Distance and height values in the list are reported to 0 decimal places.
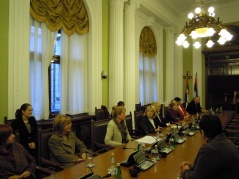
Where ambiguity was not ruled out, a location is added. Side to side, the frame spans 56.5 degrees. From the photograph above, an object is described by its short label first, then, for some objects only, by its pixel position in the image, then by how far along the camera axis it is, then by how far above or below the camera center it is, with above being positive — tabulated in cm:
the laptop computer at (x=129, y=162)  212 -63
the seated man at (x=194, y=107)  723 -38
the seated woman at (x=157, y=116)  465 -43
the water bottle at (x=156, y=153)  235 -61
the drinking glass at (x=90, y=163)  207 -65
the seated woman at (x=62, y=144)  262 -58
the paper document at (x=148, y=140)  309 -63
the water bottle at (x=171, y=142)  282 -59
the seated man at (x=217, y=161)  162 -48
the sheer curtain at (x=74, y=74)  514 +55
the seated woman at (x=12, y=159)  216 -62
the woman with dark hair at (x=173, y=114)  555 -46
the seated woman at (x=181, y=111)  624 -43
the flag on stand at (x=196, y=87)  990 +38
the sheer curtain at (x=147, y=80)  858 +65
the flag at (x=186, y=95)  1006 +3
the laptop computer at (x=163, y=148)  254 -61
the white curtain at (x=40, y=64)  447 +67
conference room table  193 -67
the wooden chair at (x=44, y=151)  252 -65
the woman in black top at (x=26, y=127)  345 -47
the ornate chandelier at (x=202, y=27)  498 +158
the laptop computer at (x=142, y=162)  207 -64
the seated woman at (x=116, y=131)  328 -53
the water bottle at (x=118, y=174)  177 -62
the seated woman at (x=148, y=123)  395 -49
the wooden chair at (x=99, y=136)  322 -61
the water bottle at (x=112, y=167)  186 -63
